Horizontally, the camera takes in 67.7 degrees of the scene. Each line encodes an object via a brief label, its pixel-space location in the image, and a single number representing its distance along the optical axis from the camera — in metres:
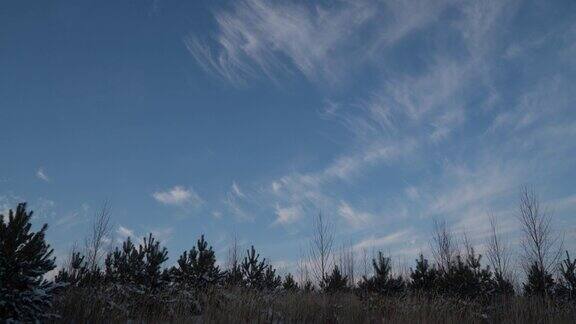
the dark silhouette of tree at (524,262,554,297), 18.11
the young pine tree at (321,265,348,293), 19.78
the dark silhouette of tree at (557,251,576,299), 16.27
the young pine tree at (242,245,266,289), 16.41
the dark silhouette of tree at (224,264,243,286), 16.13
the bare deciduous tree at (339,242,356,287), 21.68
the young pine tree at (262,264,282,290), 17.78
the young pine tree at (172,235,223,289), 13.06
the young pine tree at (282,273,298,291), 21.58
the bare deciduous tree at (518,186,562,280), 18.75
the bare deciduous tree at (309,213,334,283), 20.95
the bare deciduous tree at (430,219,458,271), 27.22
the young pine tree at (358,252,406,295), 17.97
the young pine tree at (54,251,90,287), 11.49
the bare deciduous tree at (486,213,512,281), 22.08
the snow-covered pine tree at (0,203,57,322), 6.45
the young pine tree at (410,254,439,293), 19.36
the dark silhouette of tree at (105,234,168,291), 11.42
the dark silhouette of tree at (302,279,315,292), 20.81
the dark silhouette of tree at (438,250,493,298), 18.00
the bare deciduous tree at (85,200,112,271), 21.48
